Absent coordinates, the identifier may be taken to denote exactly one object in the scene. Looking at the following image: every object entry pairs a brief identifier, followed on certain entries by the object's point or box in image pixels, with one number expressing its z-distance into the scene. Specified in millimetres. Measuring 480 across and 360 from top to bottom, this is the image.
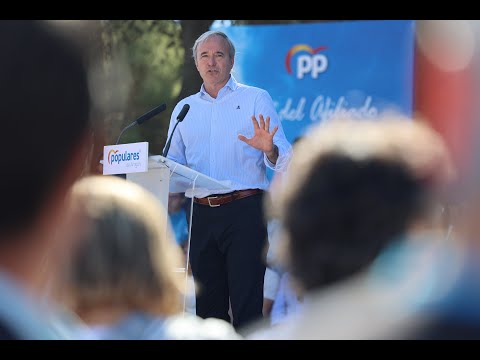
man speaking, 10925
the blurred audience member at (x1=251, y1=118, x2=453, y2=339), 4890
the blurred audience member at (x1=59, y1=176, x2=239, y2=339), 6763
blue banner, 12095
